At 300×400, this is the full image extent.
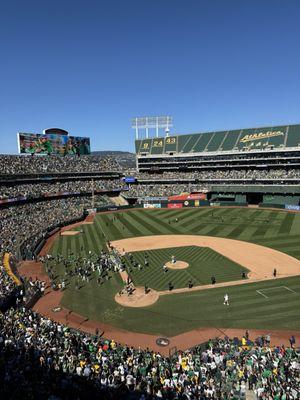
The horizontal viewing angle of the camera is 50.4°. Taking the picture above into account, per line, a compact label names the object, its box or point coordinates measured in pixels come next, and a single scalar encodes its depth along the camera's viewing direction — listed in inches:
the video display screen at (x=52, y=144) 3105.3
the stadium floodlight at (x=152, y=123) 4192.9
